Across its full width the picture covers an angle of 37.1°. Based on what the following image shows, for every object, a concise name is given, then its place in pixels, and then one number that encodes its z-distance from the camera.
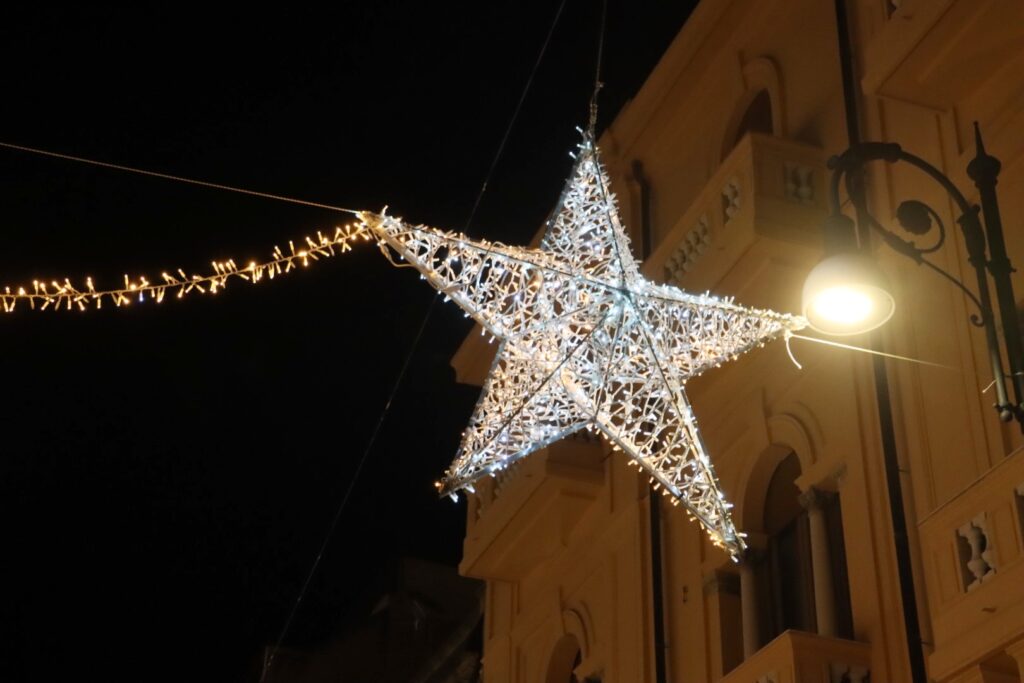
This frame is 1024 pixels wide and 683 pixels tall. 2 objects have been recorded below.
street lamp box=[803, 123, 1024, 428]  7.54
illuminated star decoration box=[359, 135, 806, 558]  10.31
